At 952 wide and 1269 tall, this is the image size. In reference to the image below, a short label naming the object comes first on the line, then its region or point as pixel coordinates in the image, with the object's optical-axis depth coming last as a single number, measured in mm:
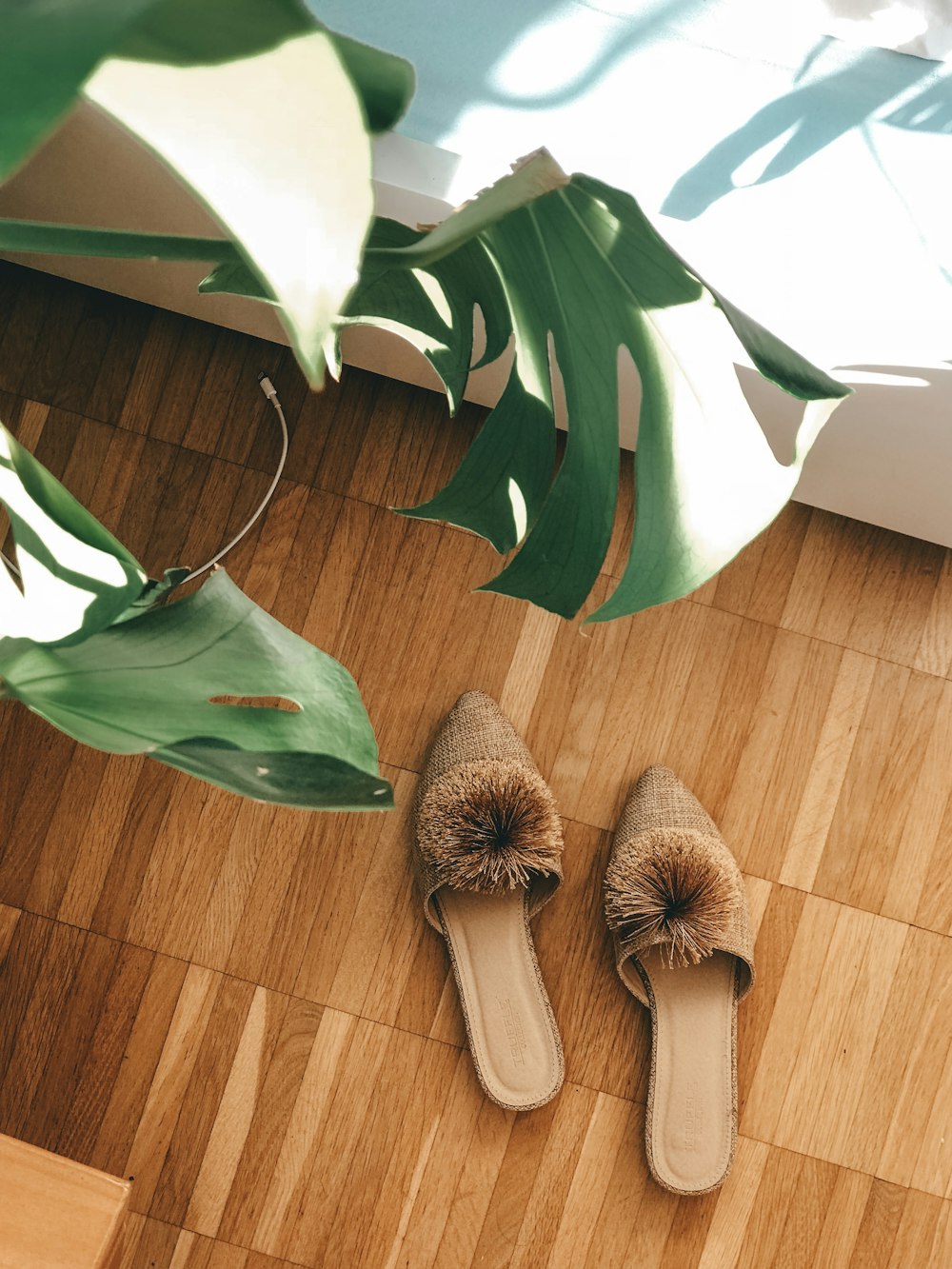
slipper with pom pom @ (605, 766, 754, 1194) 1035
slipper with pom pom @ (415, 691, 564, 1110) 1048
